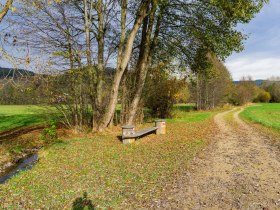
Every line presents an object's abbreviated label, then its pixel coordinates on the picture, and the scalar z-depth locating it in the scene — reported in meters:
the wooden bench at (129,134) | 10.28
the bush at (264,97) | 73.44
